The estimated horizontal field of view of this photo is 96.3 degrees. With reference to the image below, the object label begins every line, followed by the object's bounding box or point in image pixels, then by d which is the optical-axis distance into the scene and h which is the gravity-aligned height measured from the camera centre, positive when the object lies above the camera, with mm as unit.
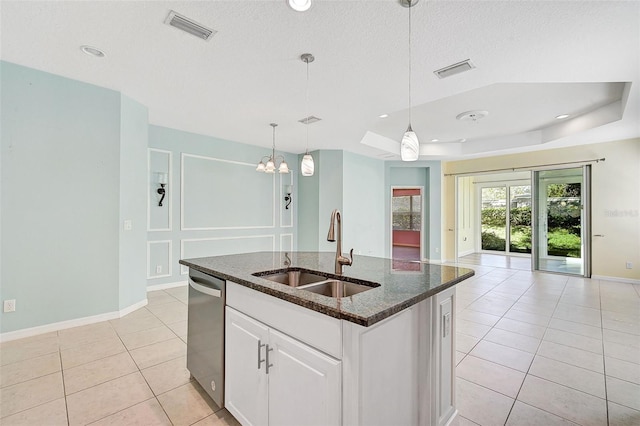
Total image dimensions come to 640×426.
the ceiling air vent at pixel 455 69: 2619 +1376
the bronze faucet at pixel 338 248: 1748 -229
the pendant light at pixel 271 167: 3742 +634
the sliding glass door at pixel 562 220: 5773 -133
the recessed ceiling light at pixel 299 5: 1848 +1360
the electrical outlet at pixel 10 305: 2764 -898
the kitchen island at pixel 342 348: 1117 -623
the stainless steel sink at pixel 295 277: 1920 -438
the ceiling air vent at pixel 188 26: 2057 +1406
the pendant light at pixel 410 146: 2016 +485
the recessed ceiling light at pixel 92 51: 2473 +1429
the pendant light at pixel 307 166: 2871 +484
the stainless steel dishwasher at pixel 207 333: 1792 -805
